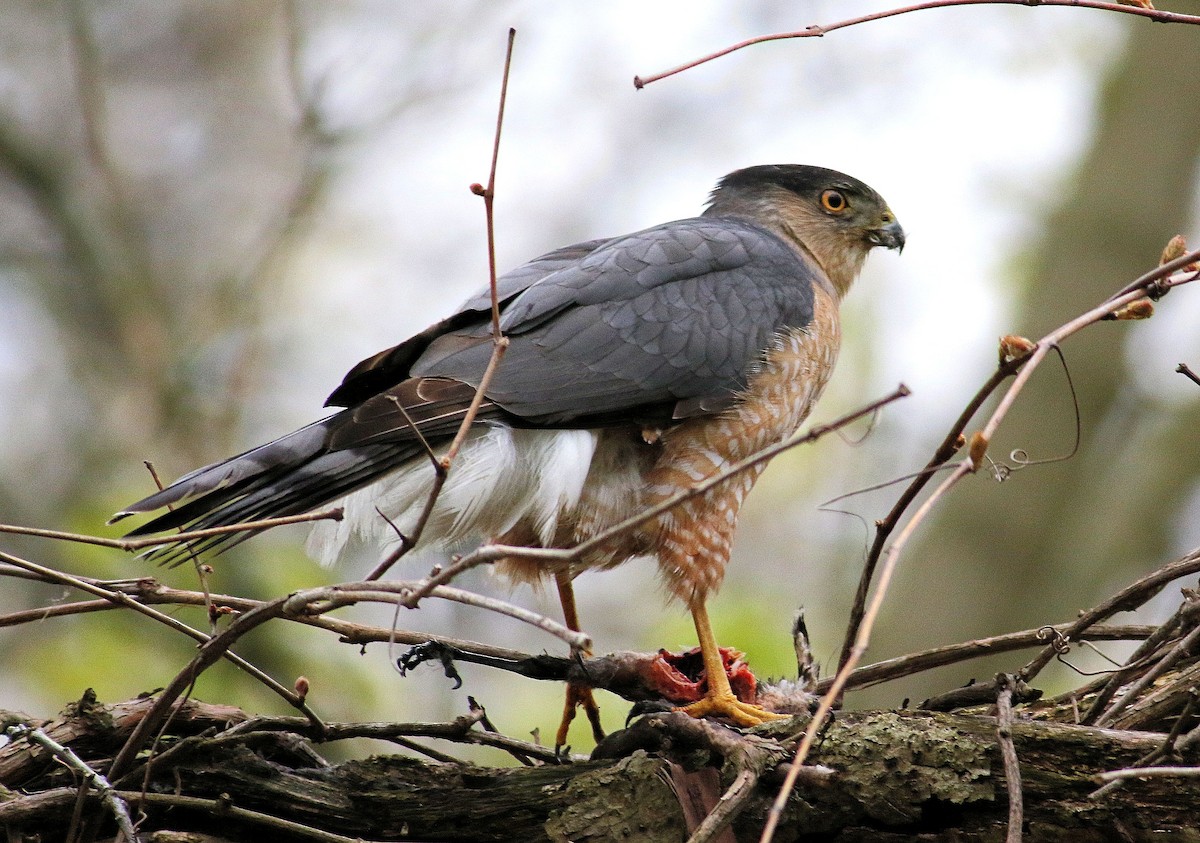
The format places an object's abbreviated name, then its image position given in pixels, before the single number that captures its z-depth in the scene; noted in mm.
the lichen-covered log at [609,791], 5445
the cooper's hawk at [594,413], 7273
